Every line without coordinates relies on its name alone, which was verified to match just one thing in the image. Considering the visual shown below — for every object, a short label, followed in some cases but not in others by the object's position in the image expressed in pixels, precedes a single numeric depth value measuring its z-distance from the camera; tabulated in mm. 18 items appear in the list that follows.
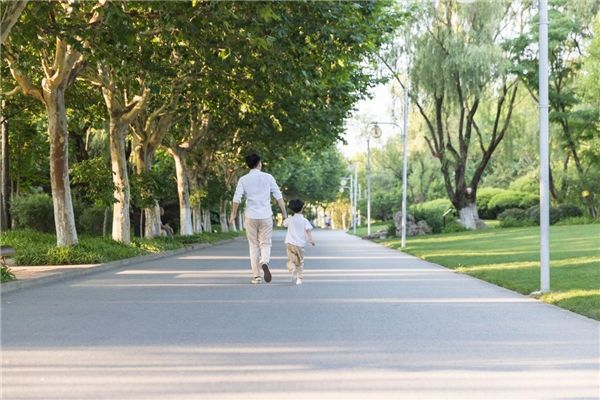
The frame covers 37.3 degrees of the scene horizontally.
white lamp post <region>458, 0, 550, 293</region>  13539
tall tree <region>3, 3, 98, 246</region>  21861
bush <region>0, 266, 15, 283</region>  14791
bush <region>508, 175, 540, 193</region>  70250
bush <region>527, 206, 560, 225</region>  52306
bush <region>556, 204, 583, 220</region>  52438
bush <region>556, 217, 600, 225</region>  49844
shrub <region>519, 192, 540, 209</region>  68625
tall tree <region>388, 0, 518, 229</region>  42906
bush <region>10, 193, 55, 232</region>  41406
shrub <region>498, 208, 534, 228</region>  52719
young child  15320
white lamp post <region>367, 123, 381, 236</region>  55066
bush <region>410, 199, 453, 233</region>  50938
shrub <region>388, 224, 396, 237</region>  50469
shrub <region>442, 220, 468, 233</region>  50719
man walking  14578
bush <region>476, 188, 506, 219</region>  75562
